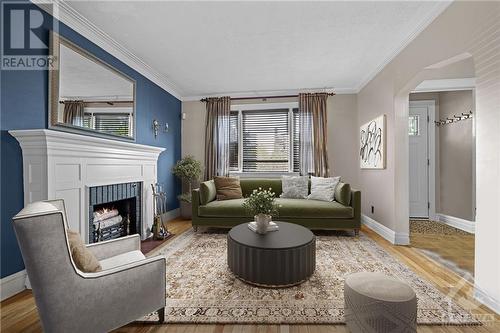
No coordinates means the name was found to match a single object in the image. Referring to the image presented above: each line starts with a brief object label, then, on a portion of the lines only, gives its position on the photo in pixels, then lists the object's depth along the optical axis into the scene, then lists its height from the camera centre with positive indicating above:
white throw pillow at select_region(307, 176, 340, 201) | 4.04 -0.39
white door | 4.66 +0.12
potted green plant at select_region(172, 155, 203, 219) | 4.78 -0.13
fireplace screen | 2.73 -0.61
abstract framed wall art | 3.58 +0.39
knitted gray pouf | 1.31 -0.82
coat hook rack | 3.97 +0.88
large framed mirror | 2.35 +0.86
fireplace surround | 2.04 +0.01
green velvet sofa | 3.57 -0.72
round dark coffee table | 2.03 -0.84
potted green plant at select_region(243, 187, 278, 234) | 2.48 -0.44
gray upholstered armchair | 1.11 -0.66
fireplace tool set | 3.54 -0.80
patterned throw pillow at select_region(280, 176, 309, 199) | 4.27 -0.38
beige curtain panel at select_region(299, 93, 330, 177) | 4.77 +0.67
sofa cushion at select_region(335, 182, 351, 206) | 3.70 -0.44
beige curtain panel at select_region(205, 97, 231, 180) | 5.10 +0.66
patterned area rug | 1.68 -1.09
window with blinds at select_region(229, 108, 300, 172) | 5.06 +0.59
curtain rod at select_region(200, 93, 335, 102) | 4.93 +1.52
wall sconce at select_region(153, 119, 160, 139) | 4.21 +0.75
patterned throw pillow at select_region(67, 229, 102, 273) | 1.32 -0.52
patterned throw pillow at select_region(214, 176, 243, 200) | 4.29 -0.40
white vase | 2.49 -0.61
